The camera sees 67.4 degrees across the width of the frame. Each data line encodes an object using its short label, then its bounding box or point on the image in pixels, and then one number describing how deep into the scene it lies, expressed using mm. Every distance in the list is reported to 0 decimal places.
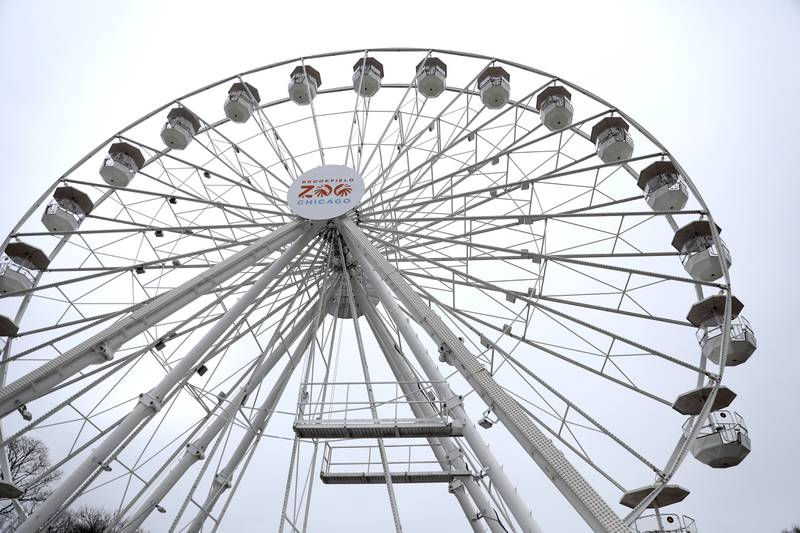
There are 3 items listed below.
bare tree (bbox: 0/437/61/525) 30547
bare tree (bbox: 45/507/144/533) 34906
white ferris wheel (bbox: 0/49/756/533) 10336
